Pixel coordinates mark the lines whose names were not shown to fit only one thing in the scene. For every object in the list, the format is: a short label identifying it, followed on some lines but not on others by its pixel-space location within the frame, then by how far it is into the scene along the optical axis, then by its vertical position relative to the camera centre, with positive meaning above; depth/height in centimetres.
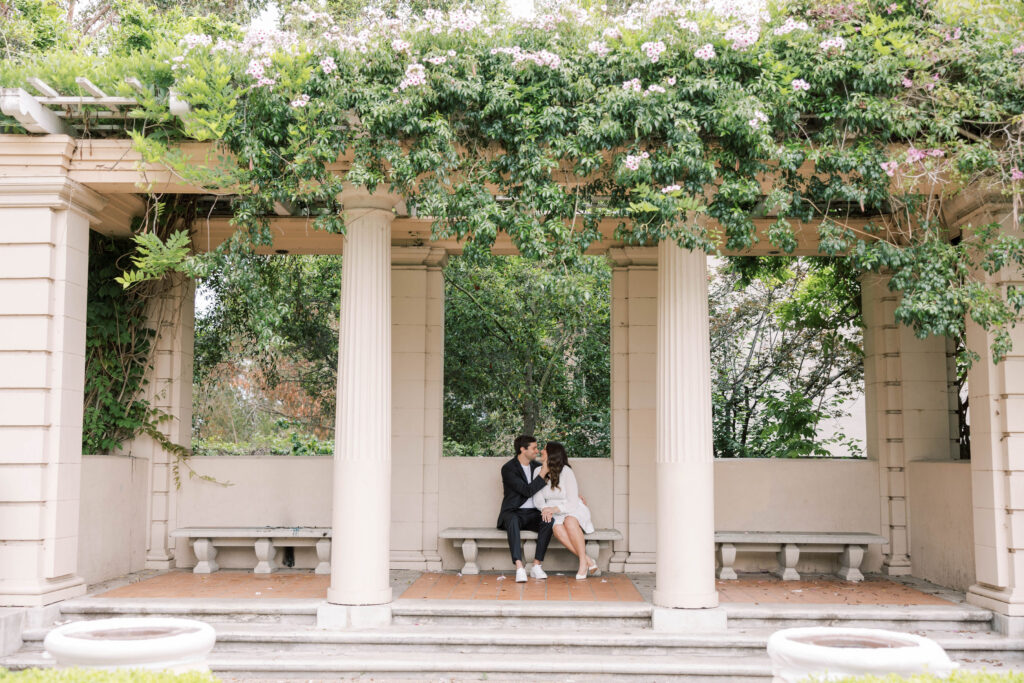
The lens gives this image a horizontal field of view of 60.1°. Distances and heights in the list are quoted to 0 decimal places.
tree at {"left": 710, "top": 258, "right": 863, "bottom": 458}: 1198 +101
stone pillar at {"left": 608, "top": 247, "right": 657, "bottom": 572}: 1042 +22
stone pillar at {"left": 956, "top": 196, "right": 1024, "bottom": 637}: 782 -43
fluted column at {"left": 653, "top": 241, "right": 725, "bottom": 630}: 787 -23
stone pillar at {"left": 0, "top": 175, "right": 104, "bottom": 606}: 790 +21
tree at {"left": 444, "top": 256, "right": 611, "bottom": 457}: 1439 +93
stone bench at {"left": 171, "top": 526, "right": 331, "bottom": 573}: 1004 -144
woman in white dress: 981 -99
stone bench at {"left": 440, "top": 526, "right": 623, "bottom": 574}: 995 -140
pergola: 789 +13
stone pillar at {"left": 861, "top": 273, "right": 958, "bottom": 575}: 1047 +9
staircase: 719 -189
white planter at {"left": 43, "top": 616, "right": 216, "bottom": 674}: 417 -109
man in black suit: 976 -94
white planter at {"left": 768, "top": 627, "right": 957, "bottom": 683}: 410 -110
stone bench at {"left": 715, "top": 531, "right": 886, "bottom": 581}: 990 -143
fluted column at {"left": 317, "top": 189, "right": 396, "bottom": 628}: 804 -5
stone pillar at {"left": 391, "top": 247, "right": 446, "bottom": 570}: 1058 +23
